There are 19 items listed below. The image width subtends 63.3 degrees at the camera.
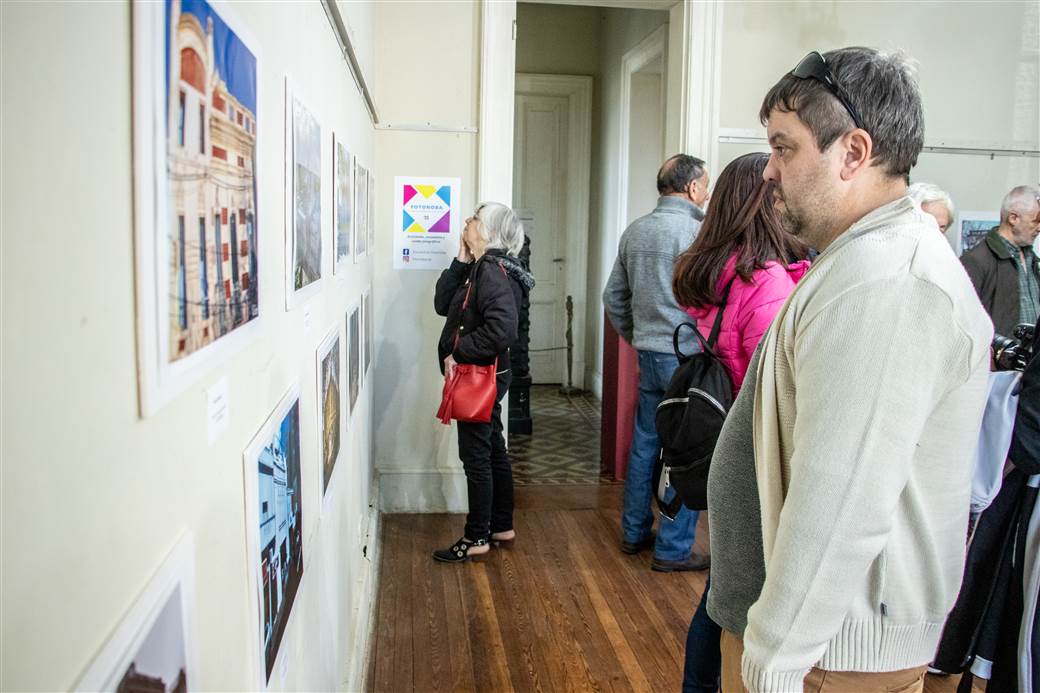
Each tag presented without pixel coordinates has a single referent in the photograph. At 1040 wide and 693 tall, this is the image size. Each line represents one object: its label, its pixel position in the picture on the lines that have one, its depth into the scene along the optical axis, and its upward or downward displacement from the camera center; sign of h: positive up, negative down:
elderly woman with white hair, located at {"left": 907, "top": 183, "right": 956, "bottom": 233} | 4.18 +0.33
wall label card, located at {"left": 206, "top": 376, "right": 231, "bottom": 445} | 0.83 -0.15
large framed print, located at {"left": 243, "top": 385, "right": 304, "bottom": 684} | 1.05 -0.37
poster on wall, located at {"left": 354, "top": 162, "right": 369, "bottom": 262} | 3.01 +0.20
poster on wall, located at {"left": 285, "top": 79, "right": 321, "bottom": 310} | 1.36 +0.10
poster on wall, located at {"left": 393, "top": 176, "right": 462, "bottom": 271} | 4.55 +0.22
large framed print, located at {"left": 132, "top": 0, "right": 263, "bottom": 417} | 0.60 +0.06
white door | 8.10 +0.68
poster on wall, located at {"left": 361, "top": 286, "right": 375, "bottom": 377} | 3.62 -0.29
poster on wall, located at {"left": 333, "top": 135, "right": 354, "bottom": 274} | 2.17 +0.17
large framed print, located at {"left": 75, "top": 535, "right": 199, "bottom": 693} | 0.56 -0.29
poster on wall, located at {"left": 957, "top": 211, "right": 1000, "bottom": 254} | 5.07 +0.27
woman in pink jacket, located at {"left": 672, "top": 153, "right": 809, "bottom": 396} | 2.54 +0.02
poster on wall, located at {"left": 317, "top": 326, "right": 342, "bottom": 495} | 1.89 -0.35
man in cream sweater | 1.13 -0.19
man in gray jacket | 3.77 -0.17
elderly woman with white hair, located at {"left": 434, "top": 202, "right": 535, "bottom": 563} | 3.71 -0.31
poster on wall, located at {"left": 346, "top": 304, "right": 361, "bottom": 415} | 2.72 -0.31
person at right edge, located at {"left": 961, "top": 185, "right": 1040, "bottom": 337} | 4.32 +0.02
